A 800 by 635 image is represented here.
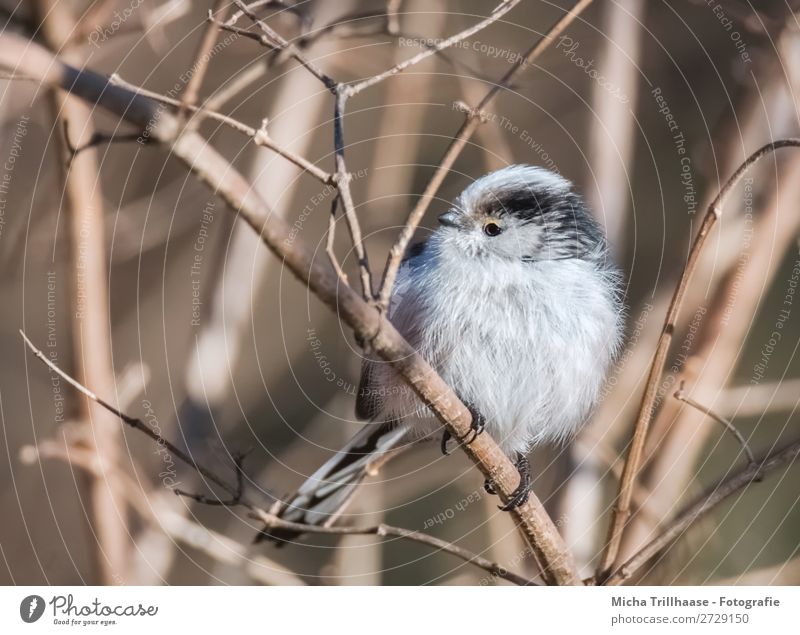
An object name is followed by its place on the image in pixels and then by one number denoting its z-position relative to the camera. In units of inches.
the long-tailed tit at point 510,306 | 116.7
